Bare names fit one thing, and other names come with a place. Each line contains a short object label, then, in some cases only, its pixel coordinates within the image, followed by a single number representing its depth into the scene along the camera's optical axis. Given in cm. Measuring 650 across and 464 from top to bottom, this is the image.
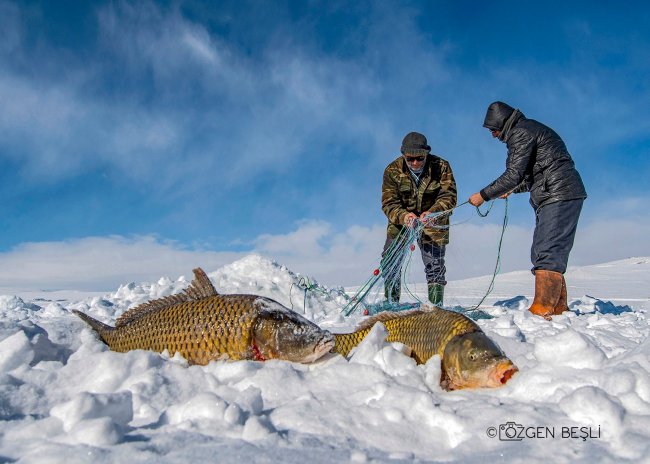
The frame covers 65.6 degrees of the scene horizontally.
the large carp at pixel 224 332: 312
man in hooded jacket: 647
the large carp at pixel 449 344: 263
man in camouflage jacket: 772
